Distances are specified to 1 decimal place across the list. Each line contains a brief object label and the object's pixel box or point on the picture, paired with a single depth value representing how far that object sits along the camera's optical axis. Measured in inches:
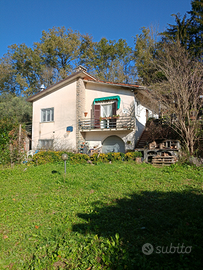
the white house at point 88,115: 549.3
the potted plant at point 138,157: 417.7
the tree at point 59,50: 1051.9
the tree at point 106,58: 1029.8
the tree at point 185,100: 355.3
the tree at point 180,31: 645.9
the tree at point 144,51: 780.8
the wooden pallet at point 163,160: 370.8
